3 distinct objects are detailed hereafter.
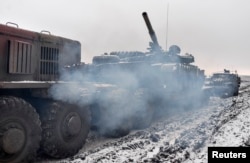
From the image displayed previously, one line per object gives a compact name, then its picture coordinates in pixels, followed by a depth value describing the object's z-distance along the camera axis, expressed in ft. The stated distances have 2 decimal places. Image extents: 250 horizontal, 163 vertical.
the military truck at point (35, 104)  18.26
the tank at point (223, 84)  63.00
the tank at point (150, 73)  34.81
